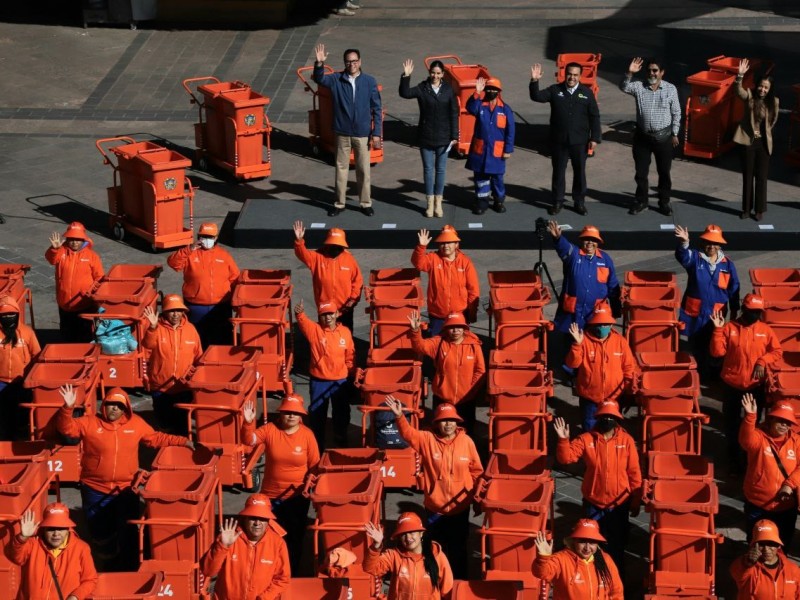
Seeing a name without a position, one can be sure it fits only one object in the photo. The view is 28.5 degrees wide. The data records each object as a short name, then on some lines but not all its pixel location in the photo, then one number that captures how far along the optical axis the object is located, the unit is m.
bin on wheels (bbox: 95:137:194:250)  21.36
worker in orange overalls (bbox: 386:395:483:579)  13.94
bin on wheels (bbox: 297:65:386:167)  24.67
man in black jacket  21.48
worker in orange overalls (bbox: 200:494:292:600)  12.66
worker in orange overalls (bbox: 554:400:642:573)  13.98
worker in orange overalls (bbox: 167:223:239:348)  17.86
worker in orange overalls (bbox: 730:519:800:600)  12.44
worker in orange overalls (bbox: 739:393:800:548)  13.97
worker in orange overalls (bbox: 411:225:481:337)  17.50
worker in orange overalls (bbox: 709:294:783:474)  15.89
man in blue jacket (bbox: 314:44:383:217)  21.91
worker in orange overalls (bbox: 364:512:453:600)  12.45
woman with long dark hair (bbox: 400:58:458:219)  21.48
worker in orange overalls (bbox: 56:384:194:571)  14.30
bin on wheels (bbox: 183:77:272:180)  23.73
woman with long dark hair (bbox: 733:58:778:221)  21.23
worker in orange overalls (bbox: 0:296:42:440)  16.25
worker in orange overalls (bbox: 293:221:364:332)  17.70
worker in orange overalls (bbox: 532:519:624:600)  12.40
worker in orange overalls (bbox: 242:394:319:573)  14.20
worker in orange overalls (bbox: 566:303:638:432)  15.72
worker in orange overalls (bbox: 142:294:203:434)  16.19
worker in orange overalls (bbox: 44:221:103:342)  18.00
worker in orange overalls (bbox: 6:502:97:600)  12.59
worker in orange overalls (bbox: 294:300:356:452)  16.09
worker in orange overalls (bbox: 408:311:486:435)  15.84
